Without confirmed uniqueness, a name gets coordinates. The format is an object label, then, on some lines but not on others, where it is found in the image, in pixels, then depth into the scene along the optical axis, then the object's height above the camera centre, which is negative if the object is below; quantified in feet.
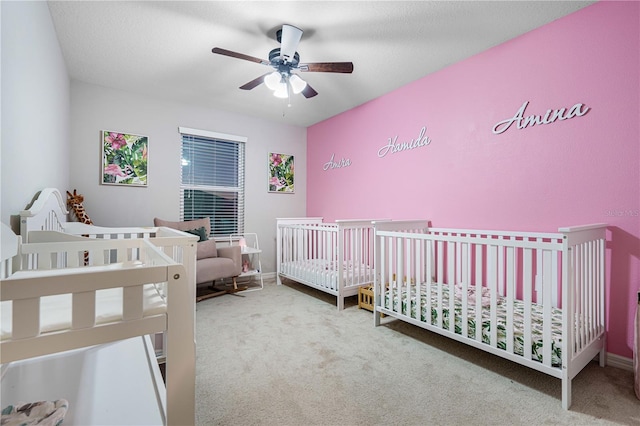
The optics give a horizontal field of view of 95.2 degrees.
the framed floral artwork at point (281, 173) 13.70 +1.89
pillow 11.04 -0.76
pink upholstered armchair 10.02 -1.68
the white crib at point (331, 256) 9.43 -1.60
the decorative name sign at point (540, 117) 6.38 +2.28
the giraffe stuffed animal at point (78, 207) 9.11 +0.13
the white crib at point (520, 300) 4.79 -1.87
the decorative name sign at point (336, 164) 12.42 +2.17
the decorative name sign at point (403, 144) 9.43 +2.35
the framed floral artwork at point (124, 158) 10.09 +1.89
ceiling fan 6.59 +3.52
